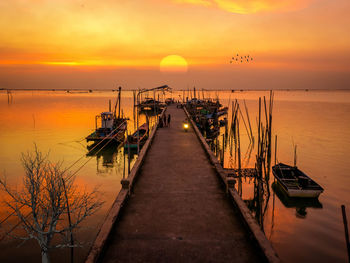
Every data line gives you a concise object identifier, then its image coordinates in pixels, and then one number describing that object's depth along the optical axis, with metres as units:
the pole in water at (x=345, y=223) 5.48
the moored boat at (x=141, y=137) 25.03
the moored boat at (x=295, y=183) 13.91
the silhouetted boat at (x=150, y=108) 64.53
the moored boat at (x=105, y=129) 27.02
